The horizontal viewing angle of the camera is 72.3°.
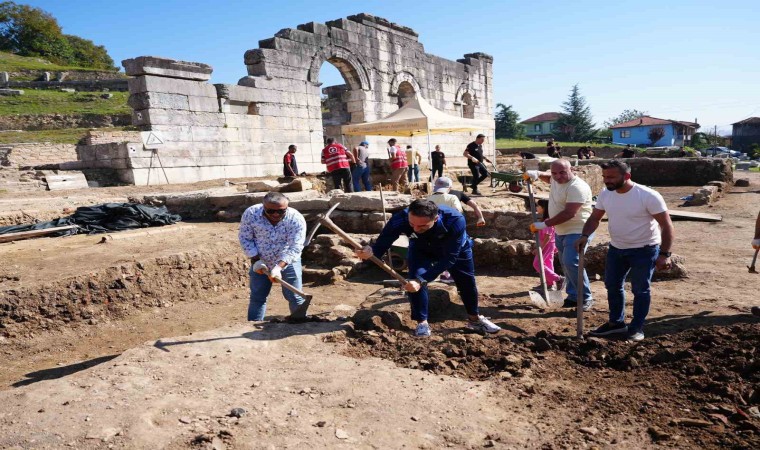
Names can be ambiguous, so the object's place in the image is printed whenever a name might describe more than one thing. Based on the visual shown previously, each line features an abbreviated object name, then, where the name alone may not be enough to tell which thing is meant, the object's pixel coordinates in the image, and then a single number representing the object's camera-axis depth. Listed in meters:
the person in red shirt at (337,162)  12.16
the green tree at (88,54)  49.09
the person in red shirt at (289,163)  13.44
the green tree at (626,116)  90.69
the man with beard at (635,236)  4.19
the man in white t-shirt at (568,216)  5.13
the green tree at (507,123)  56.66
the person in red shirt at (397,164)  13.84
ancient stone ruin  13.12
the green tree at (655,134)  59.81
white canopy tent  13.55
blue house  61.31
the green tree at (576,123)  57.03
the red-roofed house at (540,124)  76.88
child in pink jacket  6.25
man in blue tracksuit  4.34
